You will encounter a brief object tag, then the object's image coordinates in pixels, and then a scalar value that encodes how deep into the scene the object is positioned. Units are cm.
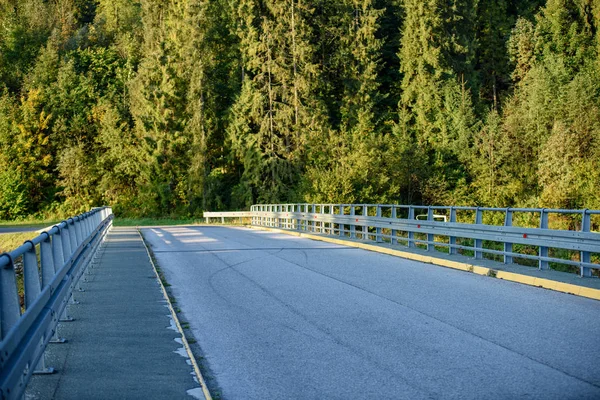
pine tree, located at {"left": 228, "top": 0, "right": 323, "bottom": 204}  6769
